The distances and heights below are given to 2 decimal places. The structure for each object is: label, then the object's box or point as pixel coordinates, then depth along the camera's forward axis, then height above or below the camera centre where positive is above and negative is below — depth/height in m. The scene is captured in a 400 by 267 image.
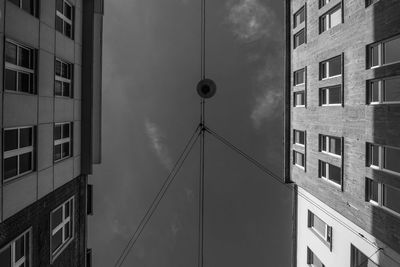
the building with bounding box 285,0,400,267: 13.04 +0.39
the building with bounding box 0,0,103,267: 11.77 +0.54
